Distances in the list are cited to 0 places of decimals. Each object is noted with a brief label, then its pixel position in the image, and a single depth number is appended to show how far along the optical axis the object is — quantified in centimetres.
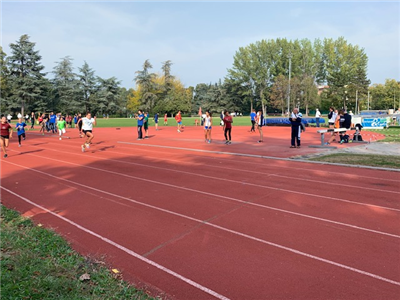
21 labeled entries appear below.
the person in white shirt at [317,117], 3258
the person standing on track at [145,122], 2298
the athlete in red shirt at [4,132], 1399
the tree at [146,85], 8775
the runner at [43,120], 2908
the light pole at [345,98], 7689
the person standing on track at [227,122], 1834
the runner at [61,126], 2308
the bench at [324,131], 1560
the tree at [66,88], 8100
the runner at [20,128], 1895
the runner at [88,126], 1584
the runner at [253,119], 2794
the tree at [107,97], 8394
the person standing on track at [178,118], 3002
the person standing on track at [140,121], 2191
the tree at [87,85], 8388
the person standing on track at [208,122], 1889
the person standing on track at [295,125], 1538
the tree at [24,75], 6806
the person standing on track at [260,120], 1854
